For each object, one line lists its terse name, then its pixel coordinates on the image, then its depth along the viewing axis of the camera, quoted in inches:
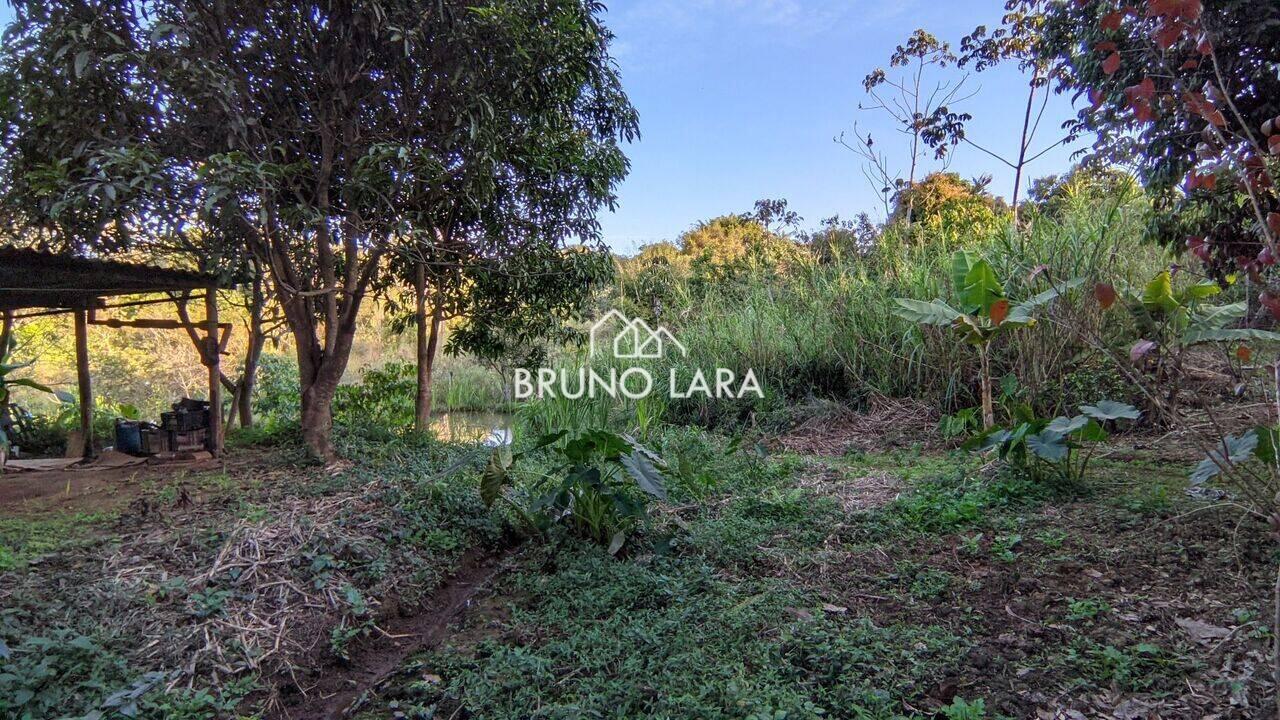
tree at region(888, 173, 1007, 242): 336.2
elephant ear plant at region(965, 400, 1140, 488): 123.0
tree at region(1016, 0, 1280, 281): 66.2
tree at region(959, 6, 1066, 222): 328.5
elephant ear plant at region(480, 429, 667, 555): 112.9
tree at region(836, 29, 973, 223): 355.3
